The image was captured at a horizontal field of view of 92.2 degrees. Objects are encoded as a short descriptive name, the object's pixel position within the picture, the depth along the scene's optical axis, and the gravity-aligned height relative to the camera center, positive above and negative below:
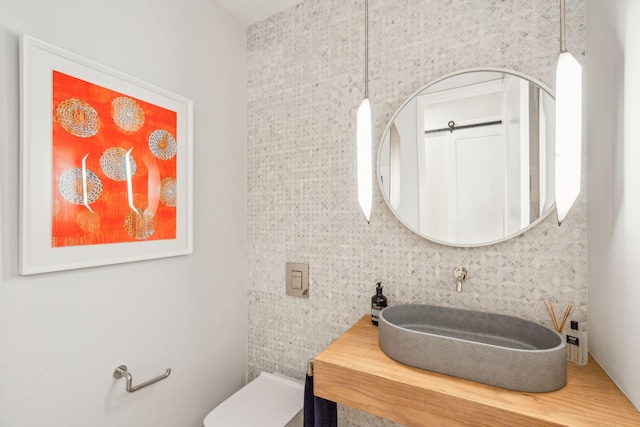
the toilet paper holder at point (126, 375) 1.10 -0.58
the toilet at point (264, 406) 1.25 -0.84
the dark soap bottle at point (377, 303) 1.25 -0.37
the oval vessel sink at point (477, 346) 0.79 -0.40
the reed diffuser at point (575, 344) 0.93 -0.40
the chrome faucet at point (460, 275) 1.12 -0.23
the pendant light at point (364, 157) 1.01 +0.19
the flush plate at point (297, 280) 1.51 -0.33
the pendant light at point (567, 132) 0.72 +0.20
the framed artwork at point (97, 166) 0.89 +0.17
